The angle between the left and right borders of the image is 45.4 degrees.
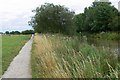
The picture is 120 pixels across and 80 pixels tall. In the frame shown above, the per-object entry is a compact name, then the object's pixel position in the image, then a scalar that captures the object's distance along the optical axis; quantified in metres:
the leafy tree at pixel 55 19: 22.27
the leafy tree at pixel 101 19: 25.79
